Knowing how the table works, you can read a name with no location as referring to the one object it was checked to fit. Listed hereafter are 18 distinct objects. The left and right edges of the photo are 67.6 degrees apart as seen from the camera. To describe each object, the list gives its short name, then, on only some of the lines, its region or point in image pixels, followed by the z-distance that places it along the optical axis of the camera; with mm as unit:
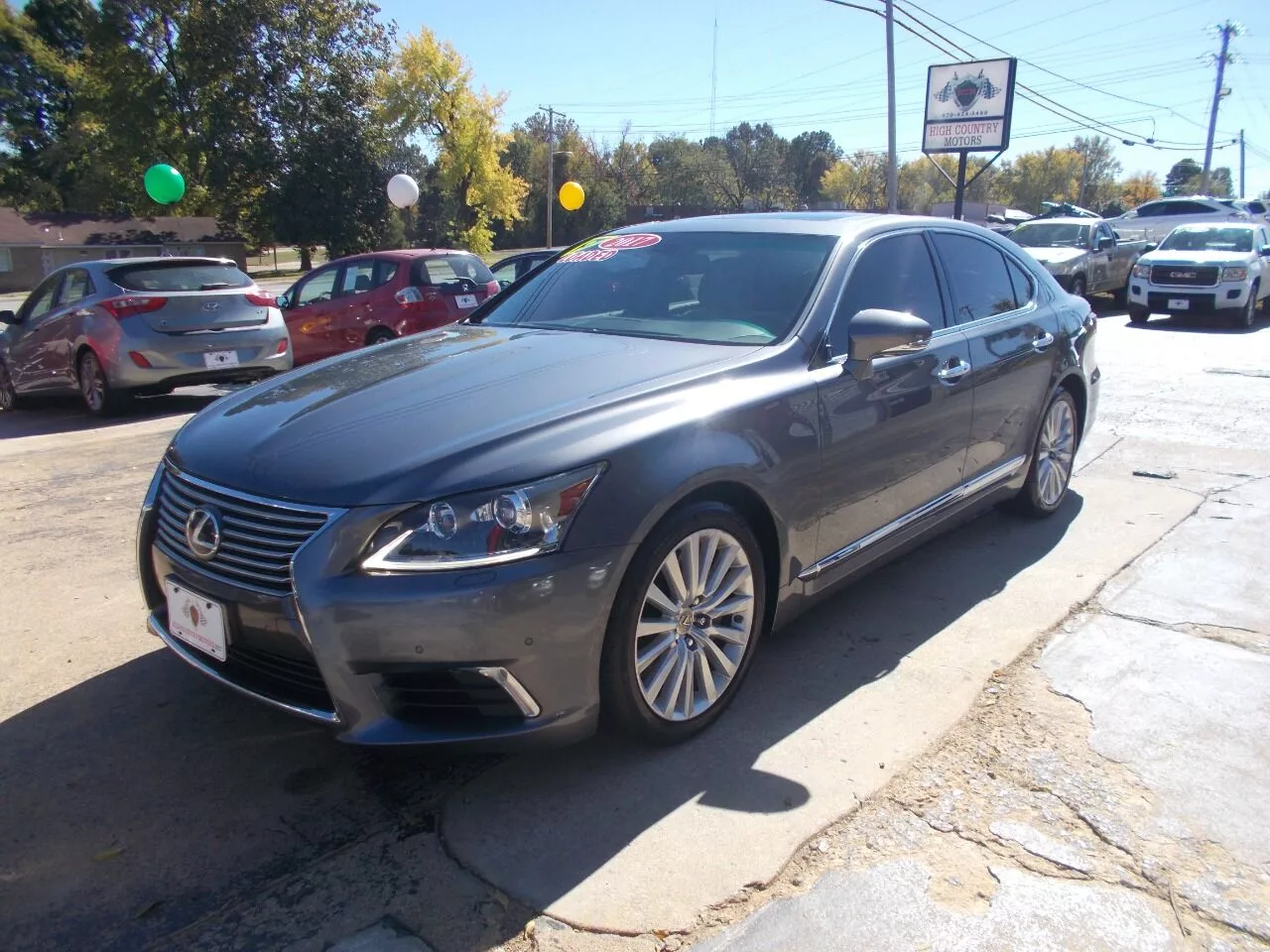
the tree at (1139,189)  96050
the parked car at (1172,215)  25109
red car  10562
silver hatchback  8594
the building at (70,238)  40688
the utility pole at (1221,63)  52281
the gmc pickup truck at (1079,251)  15438
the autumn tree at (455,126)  50594
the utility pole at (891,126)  26188
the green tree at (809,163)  96175
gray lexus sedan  2469
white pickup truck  14531
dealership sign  27906
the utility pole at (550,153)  46659
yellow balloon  22375
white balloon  23844
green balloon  25766
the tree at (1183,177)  92500
